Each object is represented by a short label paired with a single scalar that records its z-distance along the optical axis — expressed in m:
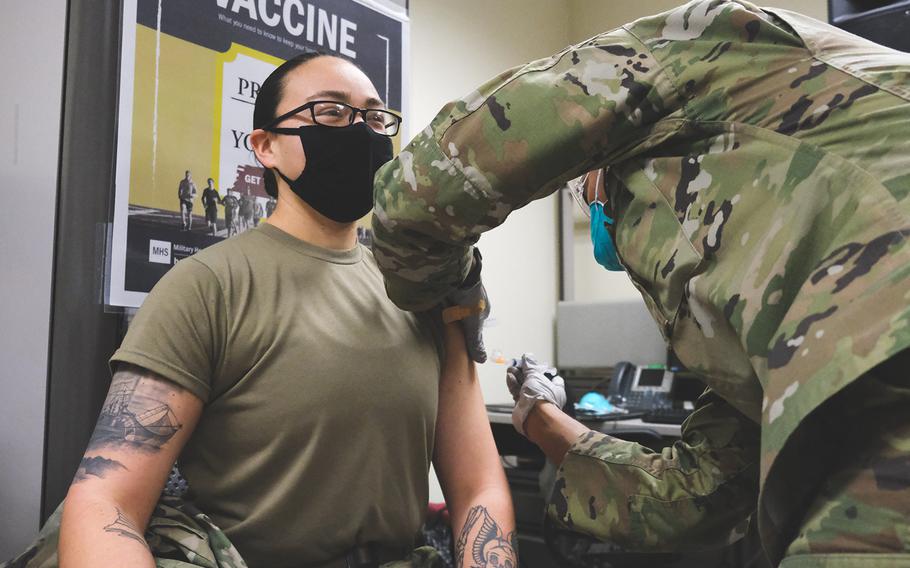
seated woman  1.09
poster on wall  1.38
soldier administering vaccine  0.64
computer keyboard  2.54
